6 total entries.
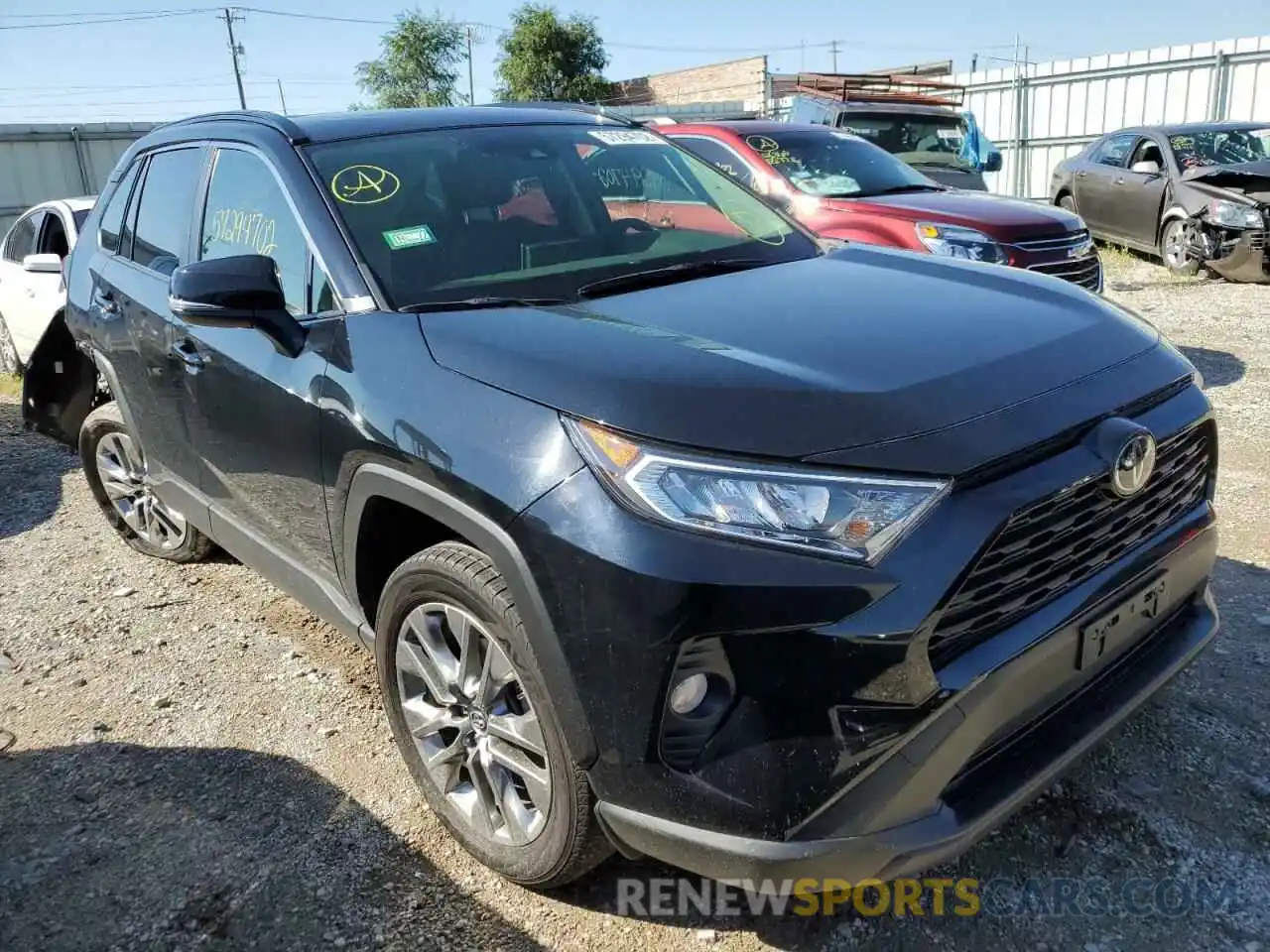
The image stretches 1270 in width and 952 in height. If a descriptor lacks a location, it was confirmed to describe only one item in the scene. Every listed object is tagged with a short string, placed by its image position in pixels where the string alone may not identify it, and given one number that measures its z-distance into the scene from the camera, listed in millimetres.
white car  6965
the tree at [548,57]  43531
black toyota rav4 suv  1789
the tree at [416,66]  49312
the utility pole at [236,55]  50312
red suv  6168
